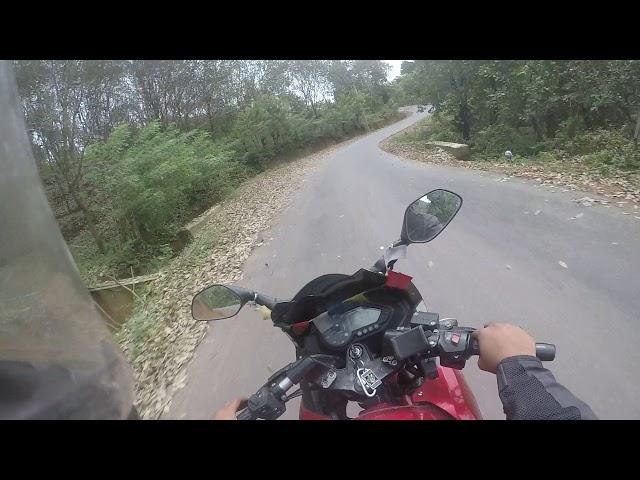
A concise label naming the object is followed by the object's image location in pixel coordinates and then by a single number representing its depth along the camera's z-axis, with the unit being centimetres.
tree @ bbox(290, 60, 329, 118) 2829
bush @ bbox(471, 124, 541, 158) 1330
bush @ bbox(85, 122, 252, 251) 1230
